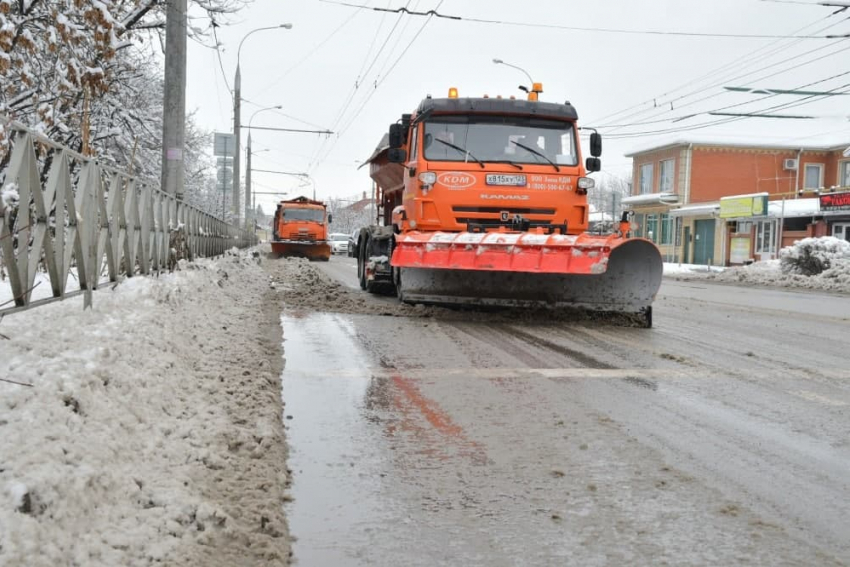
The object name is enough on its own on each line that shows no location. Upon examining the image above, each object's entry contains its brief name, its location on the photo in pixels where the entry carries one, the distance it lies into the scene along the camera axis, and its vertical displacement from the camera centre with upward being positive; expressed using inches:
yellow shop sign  1346.0 +96.5
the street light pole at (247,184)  1866.1 +146.5
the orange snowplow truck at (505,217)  362.3 +18.2
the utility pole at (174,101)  483.2 +90.3
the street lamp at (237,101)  1328.7 +248.5
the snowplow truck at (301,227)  1305.4 +32.0
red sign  1218.3 +97.1
